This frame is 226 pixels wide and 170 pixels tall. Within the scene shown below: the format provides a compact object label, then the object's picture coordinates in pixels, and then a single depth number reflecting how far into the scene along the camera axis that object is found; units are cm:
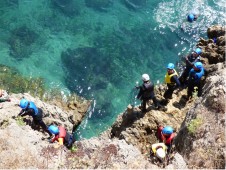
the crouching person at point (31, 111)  1492
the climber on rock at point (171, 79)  1506
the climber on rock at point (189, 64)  1626
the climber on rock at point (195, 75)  1517
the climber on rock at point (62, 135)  1391
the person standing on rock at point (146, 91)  1416
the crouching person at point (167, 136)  1247
